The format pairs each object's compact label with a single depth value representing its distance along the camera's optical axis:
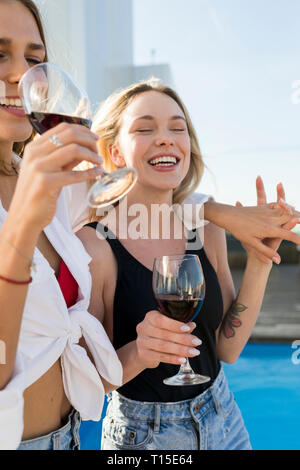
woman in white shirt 0.77
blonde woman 1.46
